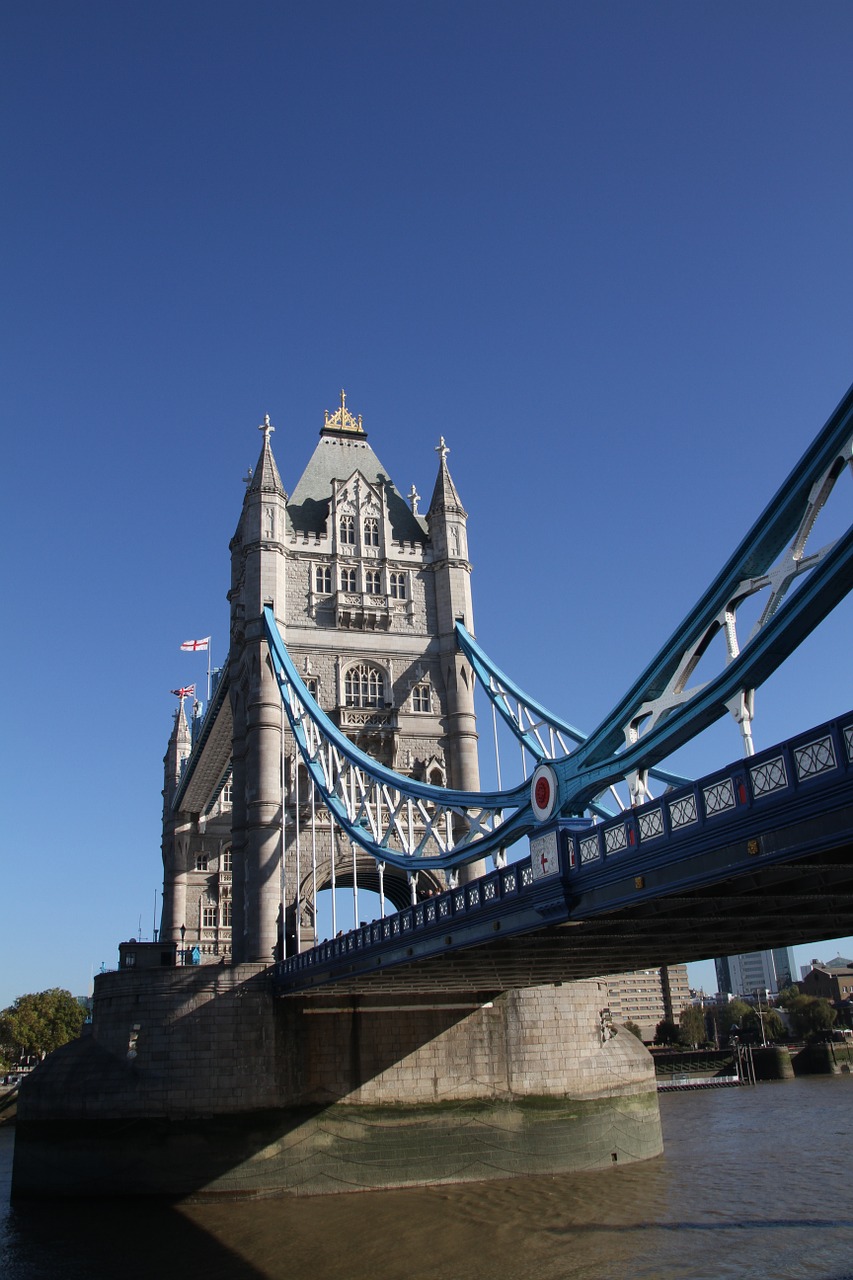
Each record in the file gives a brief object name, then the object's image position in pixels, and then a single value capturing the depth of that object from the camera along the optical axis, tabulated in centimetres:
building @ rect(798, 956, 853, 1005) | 14200
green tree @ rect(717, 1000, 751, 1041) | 12265
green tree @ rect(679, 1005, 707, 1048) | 10293
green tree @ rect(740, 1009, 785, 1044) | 10588
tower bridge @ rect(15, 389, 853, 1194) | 1552
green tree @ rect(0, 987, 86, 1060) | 7262
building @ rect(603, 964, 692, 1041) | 15538
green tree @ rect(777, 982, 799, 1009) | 12082
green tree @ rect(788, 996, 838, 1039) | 10244
